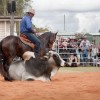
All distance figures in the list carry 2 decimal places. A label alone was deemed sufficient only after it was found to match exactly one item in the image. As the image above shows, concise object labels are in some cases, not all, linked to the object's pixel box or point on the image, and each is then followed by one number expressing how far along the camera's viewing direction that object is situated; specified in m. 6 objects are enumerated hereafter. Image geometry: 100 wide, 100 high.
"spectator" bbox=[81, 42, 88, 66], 25.09
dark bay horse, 15.69
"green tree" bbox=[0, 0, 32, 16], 59.51
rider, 15.66
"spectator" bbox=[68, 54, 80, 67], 25.06
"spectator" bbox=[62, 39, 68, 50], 25.14
